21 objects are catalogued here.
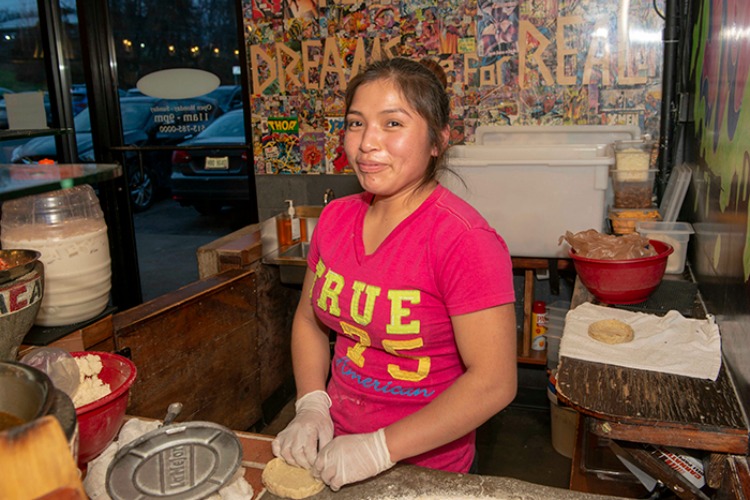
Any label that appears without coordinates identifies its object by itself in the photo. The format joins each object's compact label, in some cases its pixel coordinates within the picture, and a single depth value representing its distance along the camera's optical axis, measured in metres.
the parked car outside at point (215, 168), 4.51
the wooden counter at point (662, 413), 1.44
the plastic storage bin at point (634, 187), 3.00
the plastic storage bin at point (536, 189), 2.83
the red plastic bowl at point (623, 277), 2.18
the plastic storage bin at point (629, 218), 2.80
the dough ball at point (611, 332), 1.87
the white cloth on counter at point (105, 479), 1.22
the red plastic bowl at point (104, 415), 1.25
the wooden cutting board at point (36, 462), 0.65
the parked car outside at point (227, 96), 4.45
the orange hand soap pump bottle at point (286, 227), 3.67
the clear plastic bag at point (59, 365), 1.32
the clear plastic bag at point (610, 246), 2.26
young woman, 1.36
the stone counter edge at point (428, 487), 1.20
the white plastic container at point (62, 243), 1.88
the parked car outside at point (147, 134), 4.62
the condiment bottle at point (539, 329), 3.48
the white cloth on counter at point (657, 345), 1.71
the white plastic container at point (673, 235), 2.50
